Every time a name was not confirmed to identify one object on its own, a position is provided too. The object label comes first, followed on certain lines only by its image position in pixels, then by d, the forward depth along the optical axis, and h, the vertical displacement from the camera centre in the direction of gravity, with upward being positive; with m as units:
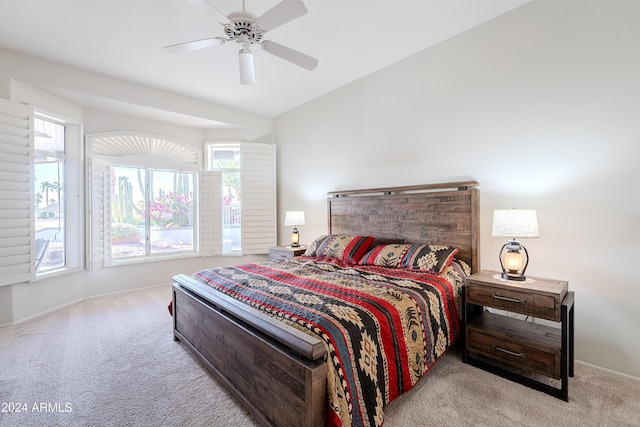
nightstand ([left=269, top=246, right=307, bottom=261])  3.98 -0.62
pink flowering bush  4.78 -0.02
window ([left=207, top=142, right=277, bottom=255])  5.00 +0.27
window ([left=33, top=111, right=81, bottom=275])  3.59 +0.20
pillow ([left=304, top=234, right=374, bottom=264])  3.20 -0.45
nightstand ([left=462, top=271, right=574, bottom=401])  1.88 -0.93
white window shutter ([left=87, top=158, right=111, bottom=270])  4.00 -0.11
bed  1.38 -0.64
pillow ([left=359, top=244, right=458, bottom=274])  2.55 -0.46
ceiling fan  1.87 +1.32
